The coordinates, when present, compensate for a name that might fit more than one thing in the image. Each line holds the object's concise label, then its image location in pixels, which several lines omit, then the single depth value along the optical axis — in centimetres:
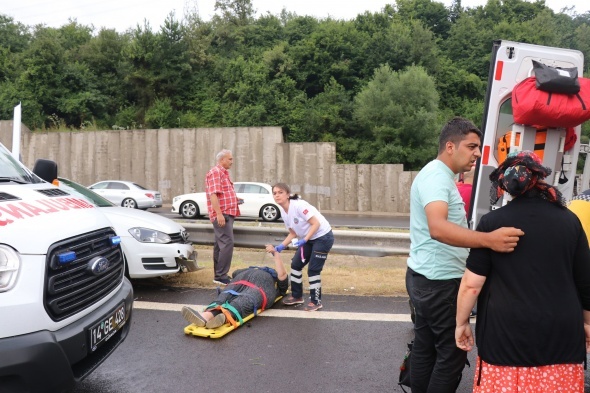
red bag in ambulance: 515
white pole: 517
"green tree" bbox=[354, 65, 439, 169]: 3266
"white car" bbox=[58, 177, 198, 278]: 643
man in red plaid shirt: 735
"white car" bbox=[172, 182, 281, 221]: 2044
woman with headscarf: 249
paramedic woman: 614
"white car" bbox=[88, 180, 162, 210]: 2403
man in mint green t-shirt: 317
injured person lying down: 518
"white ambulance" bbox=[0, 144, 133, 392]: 272
